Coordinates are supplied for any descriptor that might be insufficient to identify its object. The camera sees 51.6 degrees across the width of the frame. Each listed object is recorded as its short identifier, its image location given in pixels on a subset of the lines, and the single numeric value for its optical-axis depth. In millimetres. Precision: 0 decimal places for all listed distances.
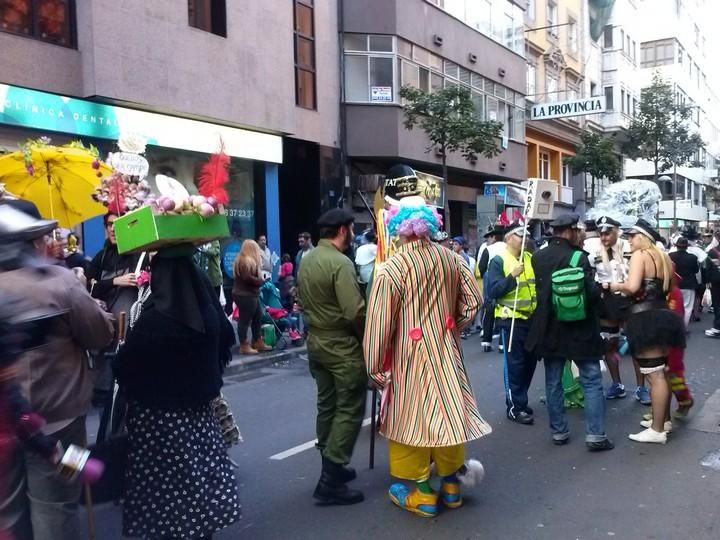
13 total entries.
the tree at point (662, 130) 30703
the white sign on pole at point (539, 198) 8031
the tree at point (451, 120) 17844
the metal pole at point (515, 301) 6609
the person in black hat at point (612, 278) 7350
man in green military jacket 4598
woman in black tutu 5863
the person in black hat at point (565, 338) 5742
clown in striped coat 4355
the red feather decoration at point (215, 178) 3779
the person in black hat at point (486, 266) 10430
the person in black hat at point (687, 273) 11703
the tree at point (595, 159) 29828
